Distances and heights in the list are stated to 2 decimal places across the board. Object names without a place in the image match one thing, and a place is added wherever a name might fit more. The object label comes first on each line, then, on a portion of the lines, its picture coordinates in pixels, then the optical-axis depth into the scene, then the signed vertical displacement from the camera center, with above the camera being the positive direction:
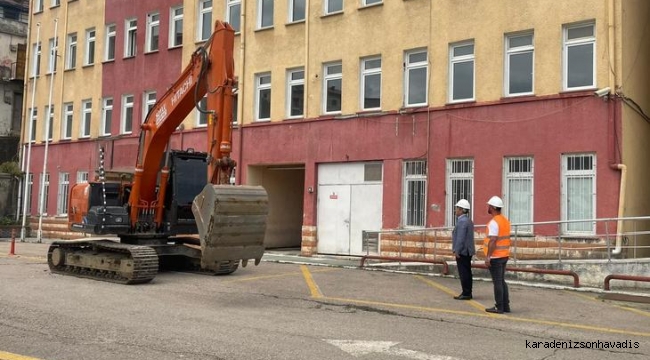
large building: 15.55 +3.50
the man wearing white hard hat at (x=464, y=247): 11.35 -0.44
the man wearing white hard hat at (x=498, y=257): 10.01 -0.53
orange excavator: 11.23 +0.43
